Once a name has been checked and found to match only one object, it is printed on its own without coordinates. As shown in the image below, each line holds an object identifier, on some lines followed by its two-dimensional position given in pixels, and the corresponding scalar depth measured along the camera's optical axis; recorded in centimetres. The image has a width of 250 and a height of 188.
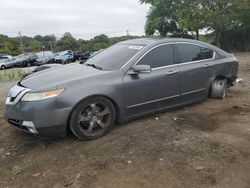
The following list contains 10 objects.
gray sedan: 289
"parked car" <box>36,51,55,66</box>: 2160
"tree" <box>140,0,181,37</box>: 1941
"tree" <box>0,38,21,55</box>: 3248
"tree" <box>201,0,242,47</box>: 1579
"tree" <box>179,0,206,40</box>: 1645
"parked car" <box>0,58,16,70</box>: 2057
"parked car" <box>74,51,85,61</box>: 2373
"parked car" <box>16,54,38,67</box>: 2115
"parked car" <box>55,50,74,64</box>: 2152
